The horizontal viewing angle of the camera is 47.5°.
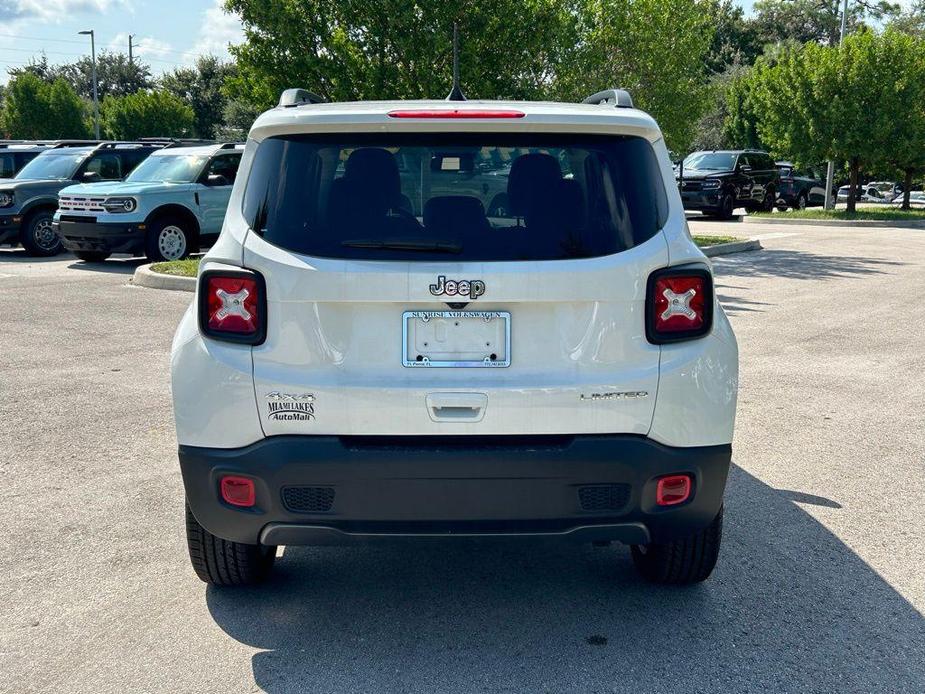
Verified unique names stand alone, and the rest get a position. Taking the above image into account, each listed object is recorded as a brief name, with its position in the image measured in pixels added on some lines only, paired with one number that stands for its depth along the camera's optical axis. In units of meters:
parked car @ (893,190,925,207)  46.66
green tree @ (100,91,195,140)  53.16
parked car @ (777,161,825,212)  34.28
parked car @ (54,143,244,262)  15.95
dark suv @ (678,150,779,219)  29.22
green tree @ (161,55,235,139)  77.24
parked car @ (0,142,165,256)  18.42
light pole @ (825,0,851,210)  33.19
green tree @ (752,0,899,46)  74.62
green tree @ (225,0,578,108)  16.44
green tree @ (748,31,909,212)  29.30
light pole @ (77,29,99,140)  63.56
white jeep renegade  3.40
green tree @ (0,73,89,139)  50.75
